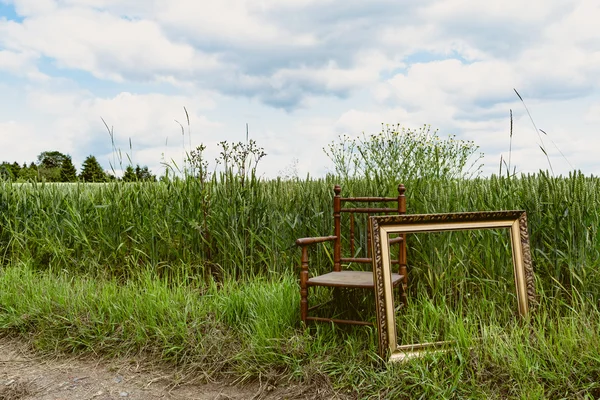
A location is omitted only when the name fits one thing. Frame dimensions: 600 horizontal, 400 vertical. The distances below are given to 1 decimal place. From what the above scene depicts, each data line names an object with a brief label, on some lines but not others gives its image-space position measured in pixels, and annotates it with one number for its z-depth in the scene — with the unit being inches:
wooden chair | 127.7
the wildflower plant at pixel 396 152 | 315.4
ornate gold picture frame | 115.0
